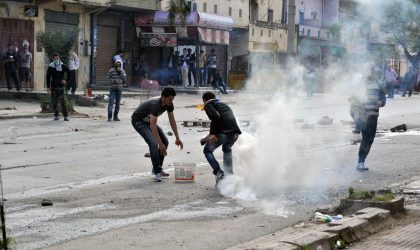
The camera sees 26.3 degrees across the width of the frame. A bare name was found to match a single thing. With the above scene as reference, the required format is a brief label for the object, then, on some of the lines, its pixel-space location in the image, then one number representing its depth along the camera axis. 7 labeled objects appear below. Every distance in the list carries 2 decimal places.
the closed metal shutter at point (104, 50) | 41.97
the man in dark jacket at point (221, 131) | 12.73
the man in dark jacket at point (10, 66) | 33.03
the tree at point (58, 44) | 29.14
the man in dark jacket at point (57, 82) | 24.08
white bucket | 13.00
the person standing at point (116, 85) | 25.23
